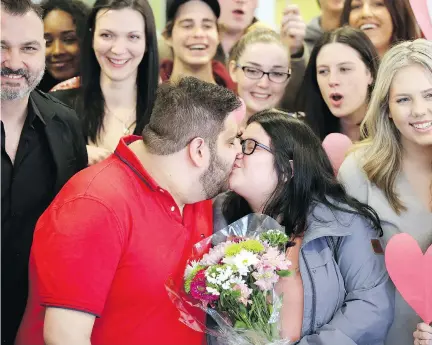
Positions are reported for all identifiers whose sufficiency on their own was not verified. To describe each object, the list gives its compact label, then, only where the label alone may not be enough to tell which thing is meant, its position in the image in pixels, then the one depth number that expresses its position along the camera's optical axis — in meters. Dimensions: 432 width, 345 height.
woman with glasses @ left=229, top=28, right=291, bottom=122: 3.61
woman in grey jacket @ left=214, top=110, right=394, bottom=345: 2.35
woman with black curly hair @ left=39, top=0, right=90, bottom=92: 3.81
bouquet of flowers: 2.12
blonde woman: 2.63
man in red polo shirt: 2.17
